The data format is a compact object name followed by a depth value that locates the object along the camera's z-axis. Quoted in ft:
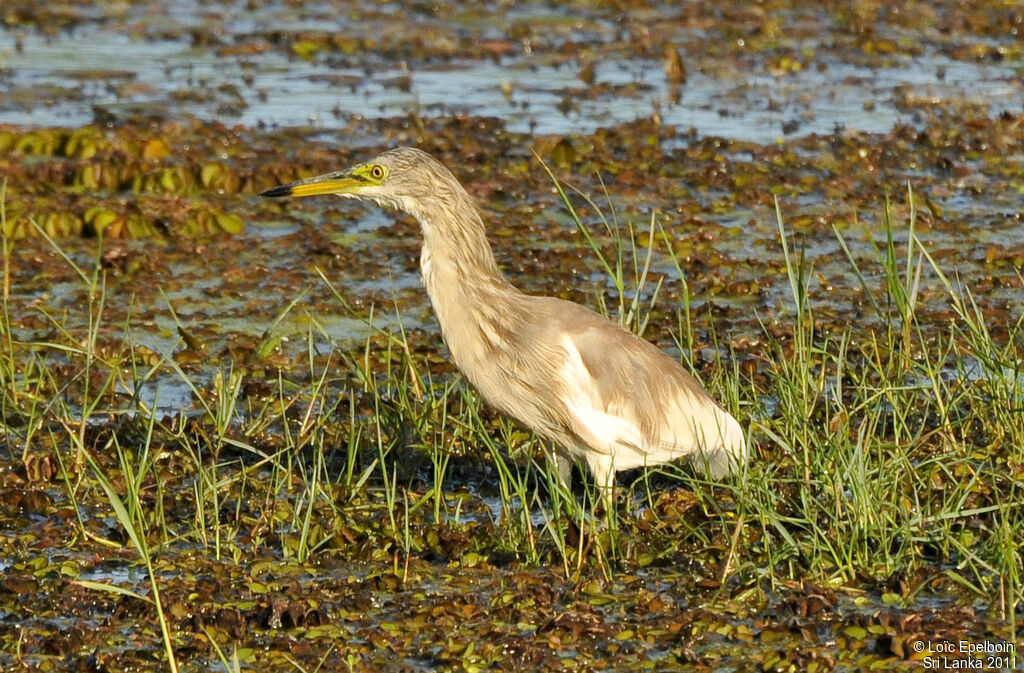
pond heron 32.04
